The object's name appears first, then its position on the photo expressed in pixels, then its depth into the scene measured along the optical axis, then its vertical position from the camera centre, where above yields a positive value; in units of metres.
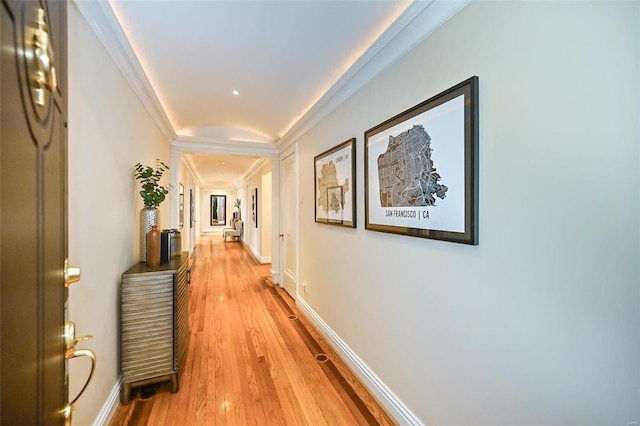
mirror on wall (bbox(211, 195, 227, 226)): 13.10 +0.17
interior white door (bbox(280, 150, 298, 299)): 3.76 -0.16
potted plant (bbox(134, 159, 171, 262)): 2.08 +0.05
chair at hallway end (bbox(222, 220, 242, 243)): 9.81 -0.71
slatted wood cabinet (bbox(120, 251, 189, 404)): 1.79 -0.80
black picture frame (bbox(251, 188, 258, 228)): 7.03 +0.21
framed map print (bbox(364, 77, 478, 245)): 1.19 +0.23
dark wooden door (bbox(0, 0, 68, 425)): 0.42 +0.00
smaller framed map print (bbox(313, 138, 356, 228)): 2.18 +0.26
